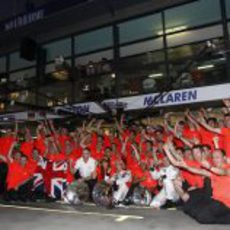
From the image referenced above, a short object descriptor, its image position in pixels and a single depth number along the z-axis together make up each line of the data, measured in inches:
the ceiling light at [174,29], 425.4
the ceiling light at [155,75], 434.9
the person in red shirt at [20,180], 382.0
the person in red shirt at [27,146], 405.1
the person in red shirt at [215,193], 249.8
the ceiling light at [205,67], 399.9
